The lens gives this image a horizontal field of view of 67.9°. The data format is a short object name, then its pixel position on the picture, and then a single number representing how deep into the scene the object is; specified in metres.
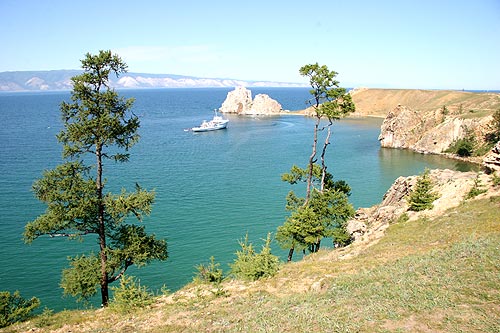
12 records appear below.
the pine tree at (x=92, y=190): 18.58
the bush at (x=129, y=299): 16.39
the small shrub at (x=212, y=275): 18.84
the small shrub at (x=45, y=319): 16.15
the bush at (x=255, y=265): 18.42
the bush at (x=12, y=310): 17.42
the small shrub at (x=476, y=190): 24.94
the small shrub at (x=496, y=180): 24.59
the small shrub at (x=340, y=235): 27.25
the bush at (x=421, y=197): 26.17
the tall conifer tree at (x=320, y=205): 26.61
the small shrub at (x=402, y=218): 25.71
